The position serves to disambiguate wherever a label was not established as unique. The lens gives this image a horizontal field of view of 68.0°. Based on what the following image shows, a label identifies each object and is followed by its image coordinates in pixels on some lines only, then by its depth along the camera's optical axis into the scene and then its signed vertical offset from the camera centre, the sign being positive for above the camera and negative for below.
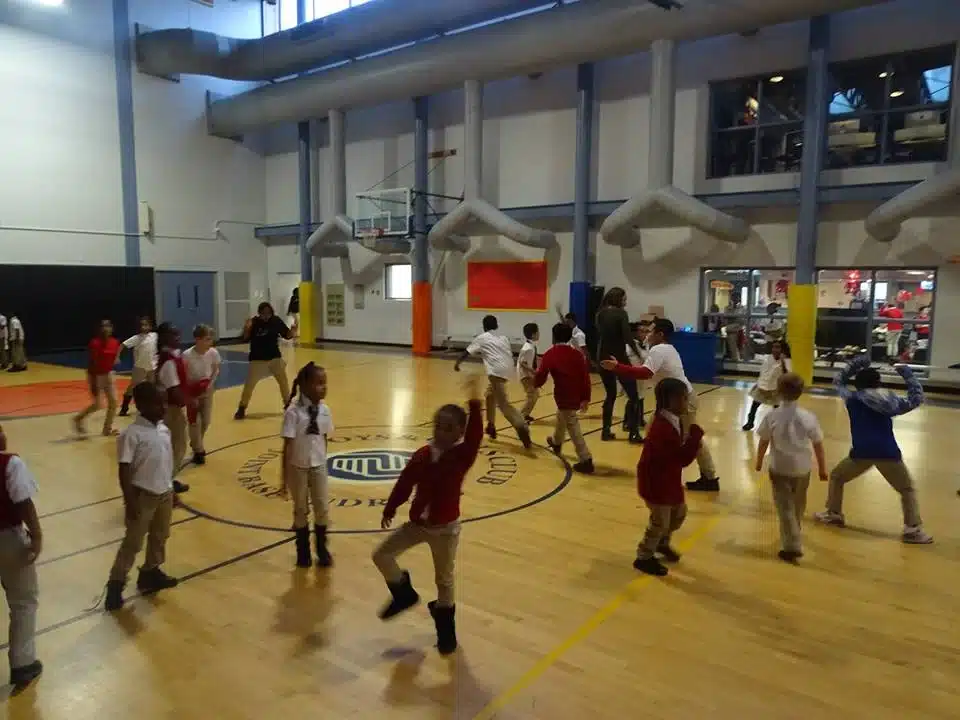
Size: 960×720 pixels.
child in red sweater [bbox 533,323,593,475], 7.26 -0.79
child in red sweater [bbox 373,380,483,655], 3.77 -1.08
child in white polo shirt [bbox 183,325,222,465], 7.18 -0.75
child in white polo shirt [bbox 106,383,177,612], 4.29 -1.11
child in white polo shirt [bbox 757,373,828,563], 5.18 -1.11
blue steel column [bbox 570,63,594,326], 16.62 +2.33
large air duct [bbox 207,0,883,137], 13.44 +5.47
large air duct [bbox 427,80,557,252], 17.11 +2.20
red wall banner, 18.48 +0.34
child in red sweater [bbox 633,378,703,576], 4.60 -1.04
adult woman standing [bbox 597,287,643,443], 8.66 -0.58
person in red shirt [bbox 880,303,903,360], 14.27 -0.57
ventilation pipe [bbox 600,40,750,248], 14.38 +2.40
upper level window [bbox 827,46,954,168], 13.55 +3.76
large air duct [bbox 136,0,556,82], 16.56 +6.68
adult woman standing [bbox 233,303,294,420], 10.28 -0.77
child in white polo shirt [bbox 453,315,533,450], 8.59 -0.79
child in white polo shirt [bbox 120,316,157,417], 8.86 -0.71
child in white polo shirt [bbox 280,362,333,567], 4.88 -1.11
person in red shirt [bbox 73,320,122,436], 9.17 -1.00
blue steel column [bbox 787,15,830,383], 13.72 +1.81
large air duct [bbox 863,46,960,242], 12.10 +1.80
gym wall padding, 19.06 -0.18
